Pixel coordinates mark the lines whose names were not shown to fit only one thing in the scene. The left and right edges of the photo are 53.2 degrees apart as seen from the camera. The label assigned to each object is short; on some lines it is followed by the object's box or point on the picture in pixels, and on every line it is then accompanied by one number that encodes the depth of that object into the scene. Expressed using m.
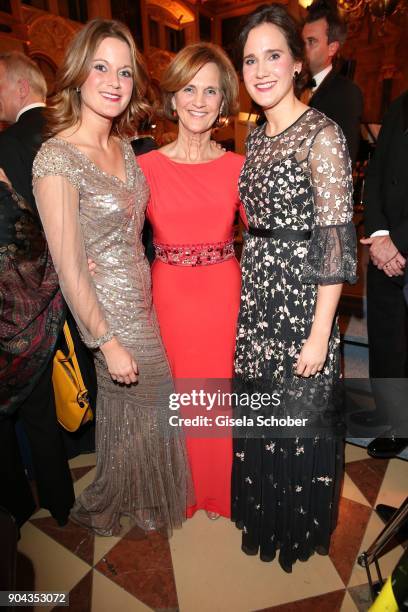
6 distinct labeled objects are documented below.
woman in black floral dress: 1.36
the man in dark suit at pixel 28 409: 1.81
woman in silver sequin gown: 1.42
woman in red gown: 1.74
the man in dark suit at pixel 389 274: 2.18
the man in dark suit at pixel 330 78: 2.65
